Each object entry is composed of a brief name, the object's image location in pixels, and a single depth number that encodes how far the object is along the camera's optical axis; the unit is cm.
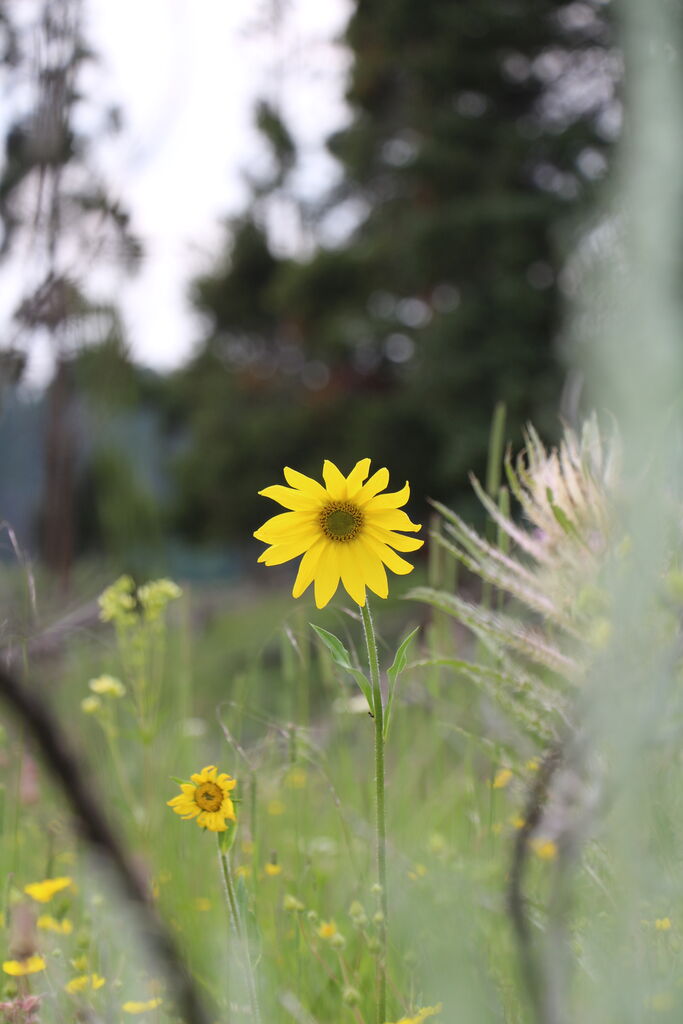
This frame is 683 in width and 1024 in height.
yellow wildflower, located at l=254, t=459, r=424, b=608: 122
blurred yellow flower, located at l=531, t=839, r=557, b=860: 146
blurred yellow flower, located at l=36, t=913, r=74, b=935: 137
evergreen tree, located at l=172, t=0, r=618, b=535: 789
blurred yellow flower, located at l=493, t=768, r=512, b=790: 144
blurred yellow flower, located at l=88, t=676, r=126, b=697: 151
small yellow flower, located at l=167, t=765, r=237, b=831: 122
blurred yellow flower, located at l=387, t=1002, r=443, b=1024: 120
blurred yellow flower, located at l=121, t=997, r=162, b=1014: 121
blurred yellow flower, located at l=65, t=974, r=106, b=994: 127
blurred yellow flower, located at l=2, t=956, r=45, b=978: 126
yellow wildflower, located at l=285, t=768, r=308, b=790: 147
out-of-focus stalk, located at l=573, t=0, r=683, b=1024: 81
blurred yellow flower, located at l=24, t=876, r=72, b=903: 136
